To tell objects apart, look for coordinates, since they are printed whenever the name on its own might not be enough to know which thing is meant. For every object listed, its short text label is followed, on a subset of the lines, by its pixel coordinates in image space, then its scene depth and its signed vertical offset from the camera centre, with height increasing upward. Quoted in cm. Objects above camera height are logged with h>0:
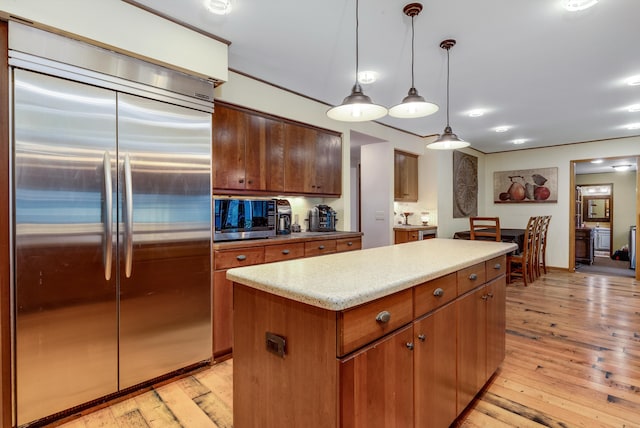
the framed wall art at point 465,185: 594 +51
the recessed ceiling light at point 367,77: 298 +128
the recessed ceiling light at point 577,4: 193 +127
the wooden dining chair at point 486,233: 464 -35
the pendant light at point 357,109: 184 +62
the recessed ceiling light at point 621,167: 761 +108
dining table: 512 -42
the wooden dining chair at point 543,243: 552 -59
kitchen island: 106 -51
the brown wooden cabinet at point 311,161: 340 +56
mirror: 876 +9
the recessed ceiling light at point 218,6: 197 +129
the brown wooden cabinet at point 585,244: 688 -73
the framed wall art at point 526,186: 623 +52
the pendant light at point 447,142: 261 +57
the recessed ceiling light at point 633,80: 307 +129
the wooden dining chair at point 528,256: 491 -72
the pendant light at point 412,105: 201 +69
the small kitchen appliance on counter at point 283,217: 331 -7
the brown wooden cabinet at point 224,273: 247 -49
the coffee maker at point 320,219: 384 -10
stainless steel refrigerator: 168 -18
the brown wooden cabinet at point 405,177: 515 +57
